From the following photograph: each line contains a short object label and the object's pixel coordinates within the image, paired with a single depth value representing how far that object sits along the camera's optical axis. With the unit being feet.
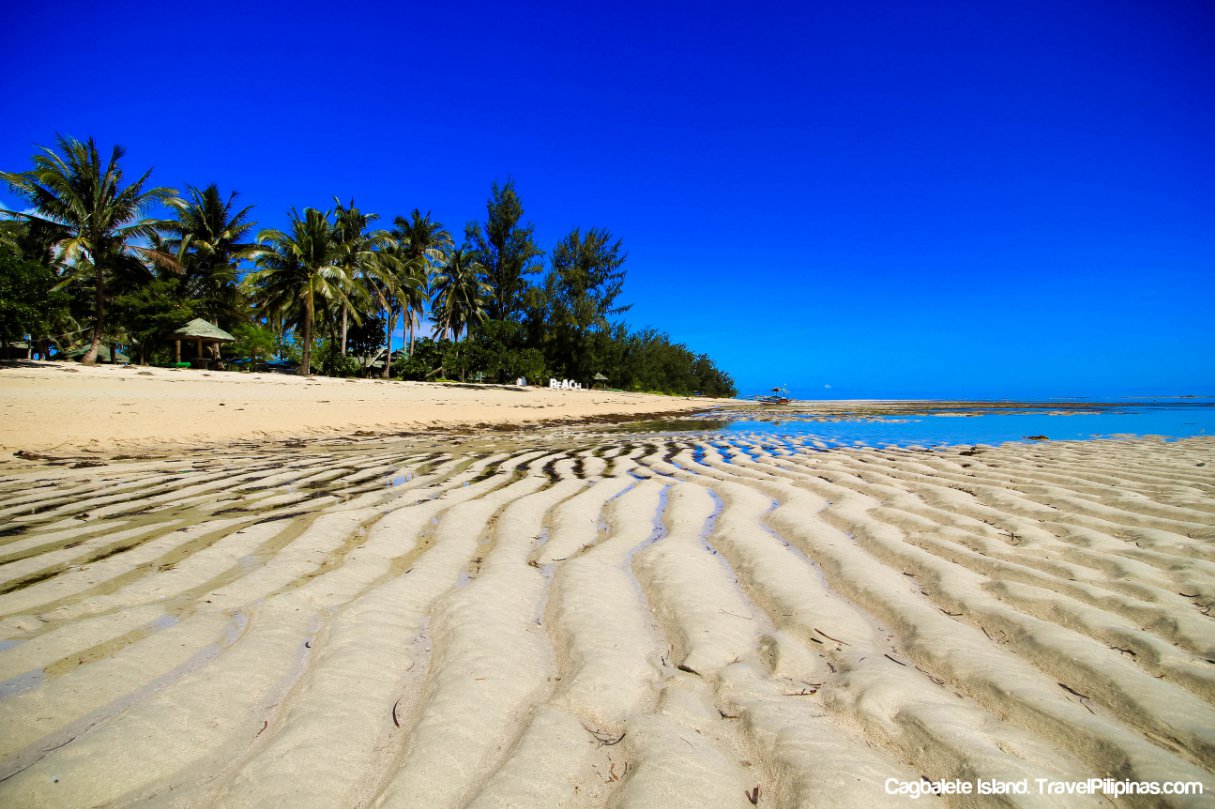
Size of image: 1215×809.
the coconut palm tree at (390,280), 95.20
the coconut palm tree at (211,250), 92.94
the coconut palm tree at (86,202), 67.72
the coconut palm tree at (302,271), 79.97
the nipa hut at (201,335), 82.02
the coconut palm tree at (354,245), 89.83
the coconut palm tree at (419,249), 109.40
